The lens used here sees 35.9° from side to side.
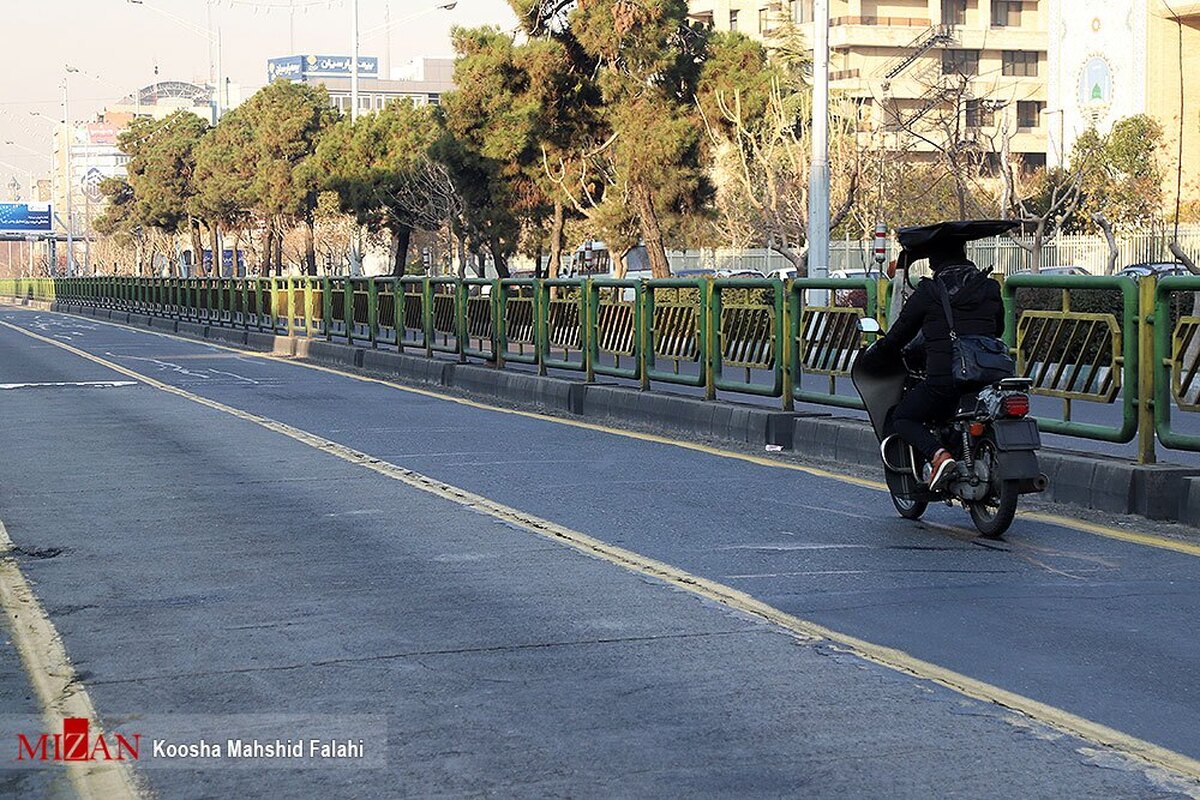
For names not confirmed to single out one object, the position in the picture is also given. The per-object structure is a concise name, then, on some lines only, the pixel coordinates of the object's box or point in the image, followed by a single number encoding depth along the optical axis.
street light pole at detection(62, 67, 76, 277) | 123.44
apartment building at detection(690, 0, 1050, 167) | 91.81
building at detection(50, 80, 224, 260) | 125.88
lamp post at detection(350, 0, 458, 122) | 58.09
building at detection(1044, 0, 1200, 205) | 72.06
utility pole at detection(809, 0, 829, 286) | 28.34
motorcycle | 9.88
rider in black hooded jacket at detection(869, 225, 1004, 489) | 10.30
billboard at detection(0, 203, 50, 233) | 143.25
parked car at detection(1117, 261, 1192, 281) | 41.19
